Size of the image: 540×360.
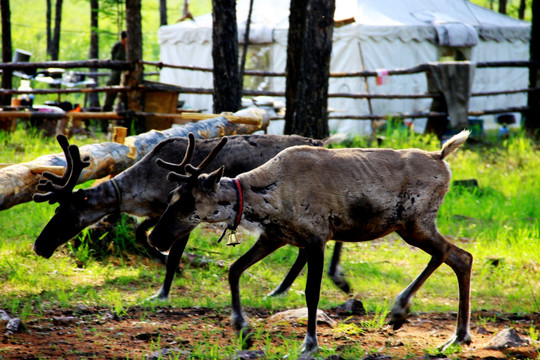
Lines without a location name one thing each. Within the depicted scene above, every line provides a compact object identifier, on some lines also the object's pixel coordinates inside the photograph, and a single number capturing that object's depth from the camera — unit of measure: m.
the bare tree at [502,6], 48.41
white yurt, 34.53
